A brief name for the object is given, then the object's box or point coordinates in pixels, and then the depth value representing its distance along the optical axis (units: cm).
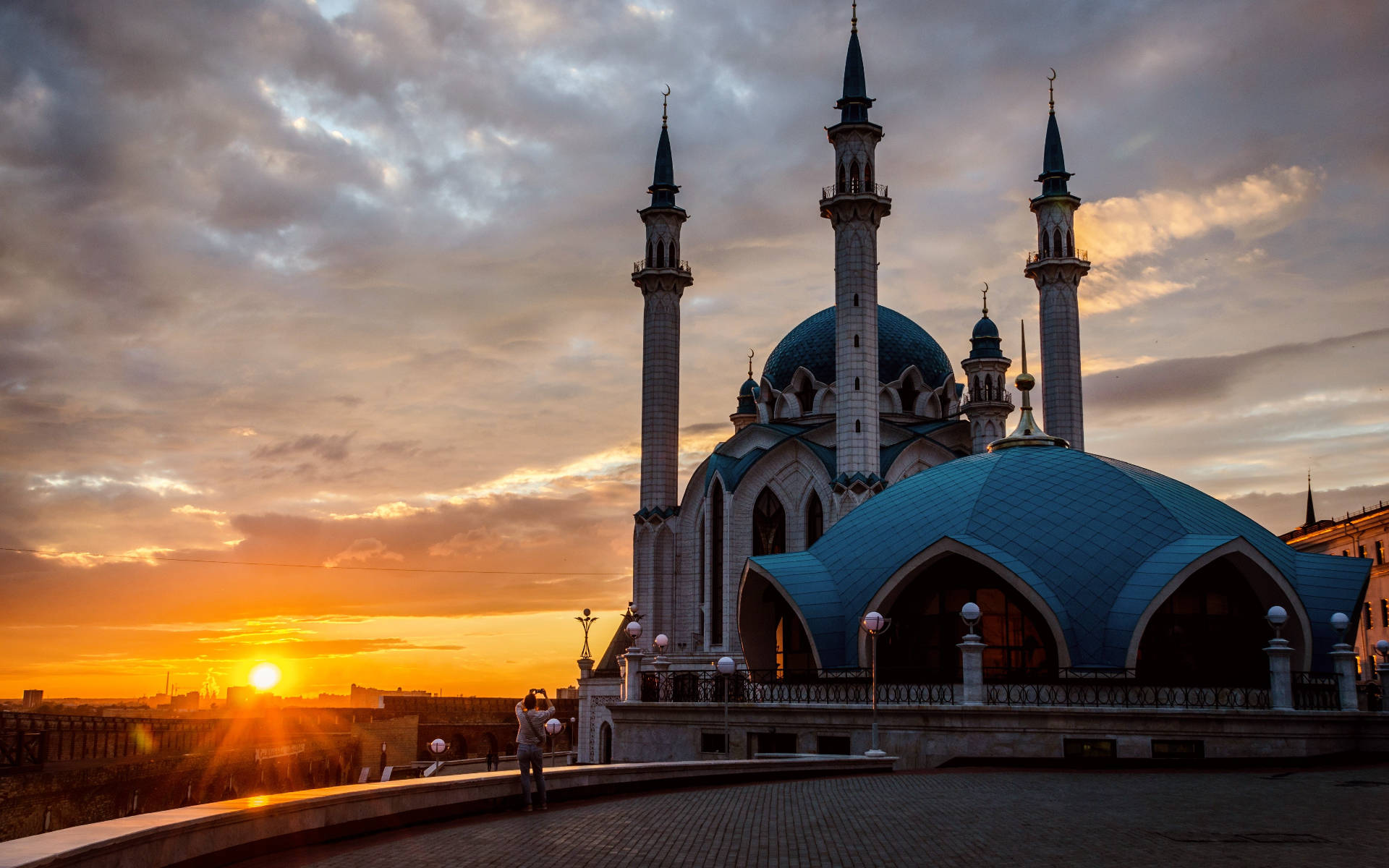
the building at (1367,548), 7038
